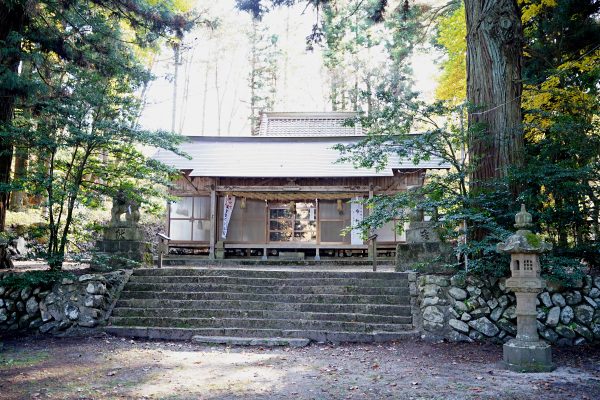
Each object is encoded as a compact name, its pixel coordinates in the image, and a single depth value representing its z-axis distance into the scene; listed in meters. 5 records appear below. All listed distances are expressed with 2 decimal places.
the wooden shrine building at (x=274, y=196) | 14.48
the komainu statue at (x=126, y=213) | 9.23
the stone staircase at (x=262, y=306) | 7.14
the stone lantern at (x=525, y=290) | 5.36
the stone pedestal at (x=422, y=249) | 8.10
